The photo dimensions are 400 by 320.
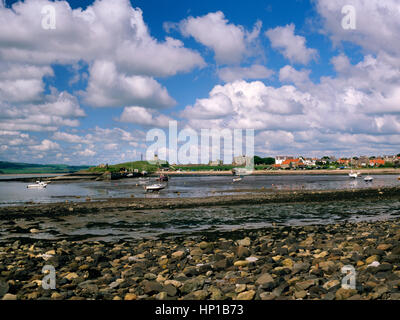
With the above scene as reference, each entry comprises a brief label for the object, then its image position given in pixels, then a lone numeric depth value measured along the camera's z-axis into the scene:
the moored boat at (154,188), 71.28
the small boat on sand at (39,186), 95.68
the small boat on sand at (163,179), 121.59
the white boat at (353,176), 129.60
